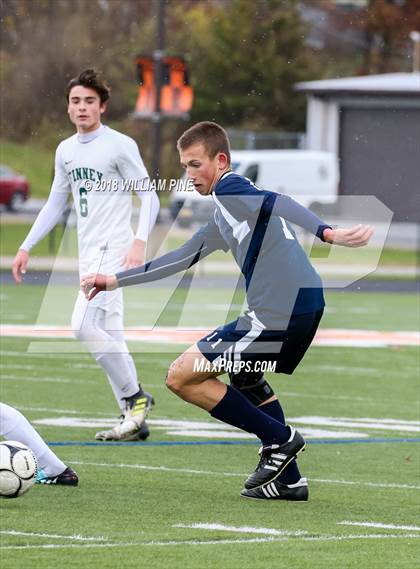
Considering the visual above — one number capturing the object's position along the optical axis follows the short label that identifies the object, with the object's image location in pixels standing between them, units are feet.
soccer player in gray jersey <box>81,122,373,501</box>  24.70
